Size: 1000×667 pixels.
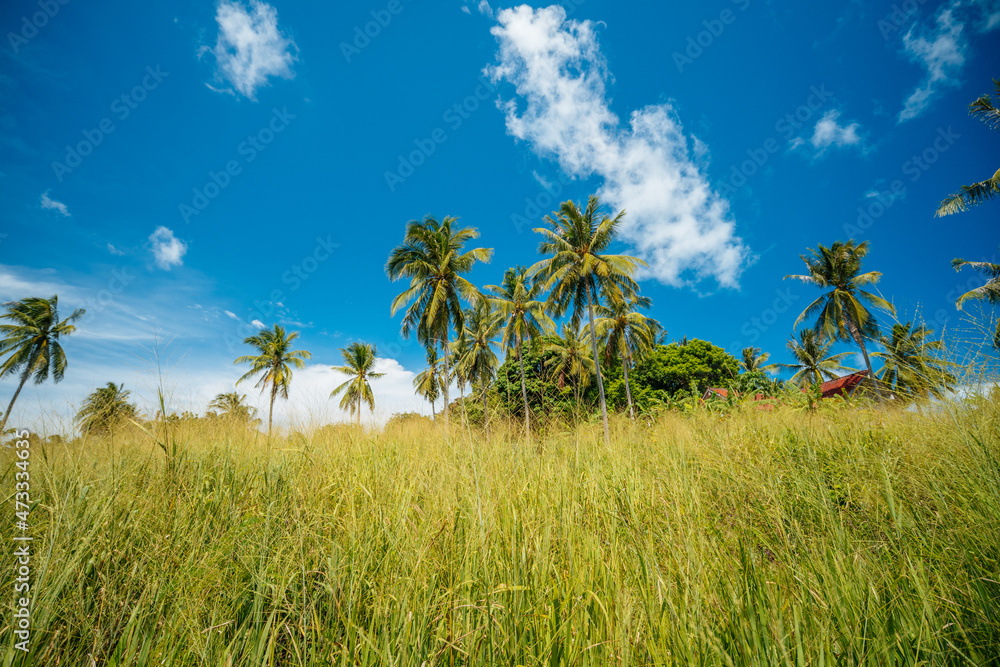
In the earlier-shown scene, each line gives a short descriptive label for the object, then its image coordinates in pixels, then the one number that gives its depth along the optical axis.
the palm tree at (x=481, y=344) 25.94
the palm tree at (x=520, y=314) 24.30
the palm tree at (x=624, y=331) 24.22
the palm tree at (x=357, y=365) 31.78
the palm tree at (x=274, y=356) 28.83
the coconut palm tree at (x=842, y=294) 22.95
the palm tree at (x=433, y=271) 18.61
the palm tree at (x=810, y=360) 30.53
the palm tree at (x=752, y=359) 37.53
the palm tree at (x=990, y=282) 14.13
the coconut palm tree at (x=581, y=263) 19.19
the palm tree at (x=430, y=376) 30.30
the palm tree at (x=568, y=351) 27.28
